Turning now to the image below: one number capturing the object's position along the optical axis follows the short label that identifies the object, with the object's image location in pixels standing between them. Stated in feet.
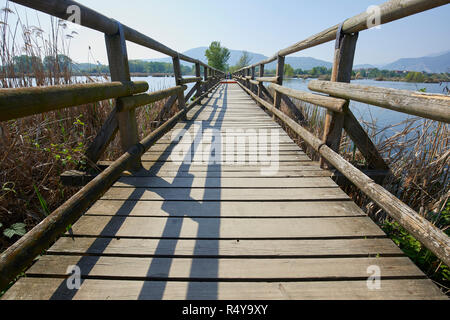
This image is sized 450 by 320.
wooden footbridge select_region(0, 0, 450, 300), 3.29
